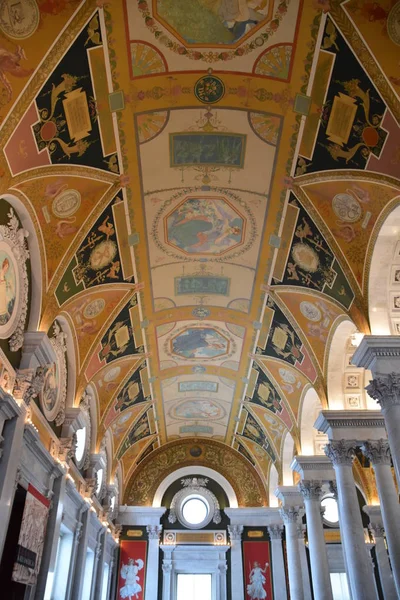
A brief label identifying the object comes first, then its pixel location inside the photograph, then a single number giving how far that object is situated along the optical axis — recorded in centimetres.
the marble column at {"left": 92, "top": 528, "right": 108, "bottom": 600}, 1788
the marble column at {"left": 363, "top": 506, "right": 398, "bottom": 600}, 1667
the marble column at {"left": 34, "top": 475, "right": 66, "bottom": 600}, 1070
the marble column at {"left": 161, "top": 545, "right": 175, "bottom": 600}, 2195
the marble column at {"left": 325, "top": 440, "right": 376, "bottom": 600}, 1073
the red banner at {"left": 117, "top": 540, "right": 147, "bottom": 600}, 2200
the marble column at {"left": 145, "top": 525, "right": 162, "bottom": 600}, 2195
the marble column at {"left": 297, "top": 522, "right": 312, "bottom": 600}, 1898
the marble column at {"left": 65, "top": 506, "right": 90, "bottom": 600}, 1384
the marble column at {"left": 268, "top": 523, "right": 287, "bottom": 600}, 2202
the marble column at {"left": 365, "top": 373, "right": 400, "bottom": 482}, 916
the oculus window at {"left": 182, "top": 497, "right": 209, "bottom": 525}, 2427
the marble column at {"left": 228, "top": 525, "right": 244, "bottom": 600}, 2212
